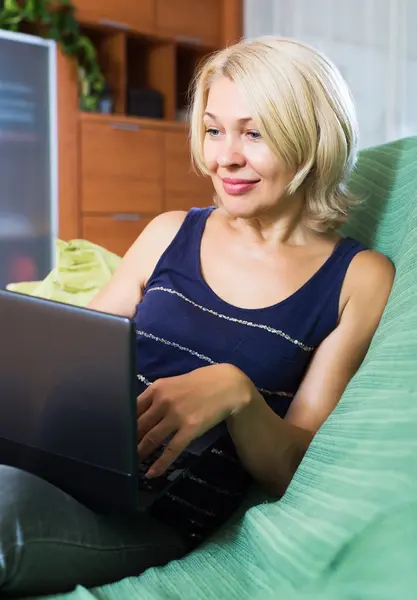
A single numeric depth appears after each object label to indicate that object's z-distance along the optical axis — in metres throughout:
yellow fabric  1.49
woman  0.84
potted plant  3.10
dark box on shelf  3.61
